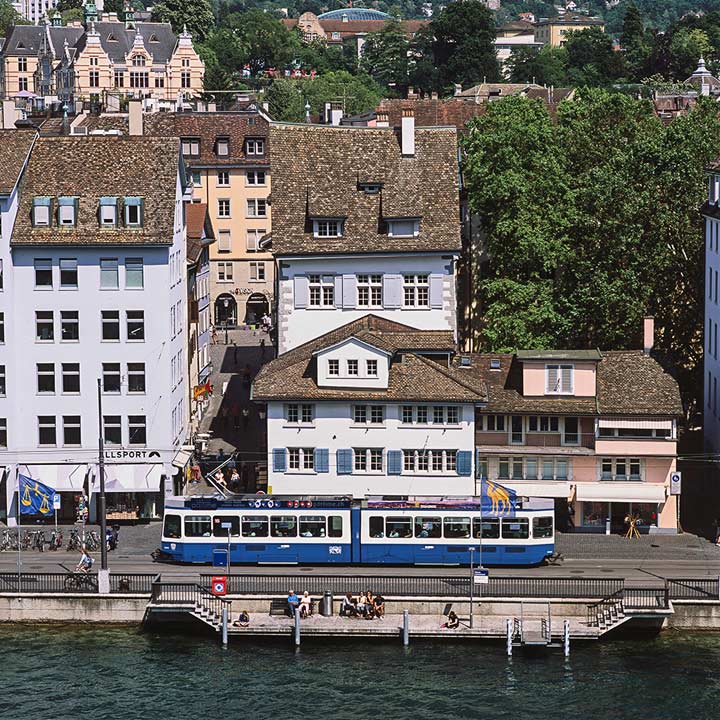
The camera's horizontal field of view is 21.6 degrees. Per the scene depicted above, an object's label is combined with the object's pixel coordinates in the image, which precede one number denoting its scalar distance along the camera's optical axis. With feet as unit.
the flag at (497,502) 271.90
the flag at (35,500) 296.92
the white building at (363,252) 325.01
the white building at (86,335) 301.63
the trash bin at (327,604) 257.14
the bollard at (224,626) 256.32
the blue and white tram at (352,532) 273.33
